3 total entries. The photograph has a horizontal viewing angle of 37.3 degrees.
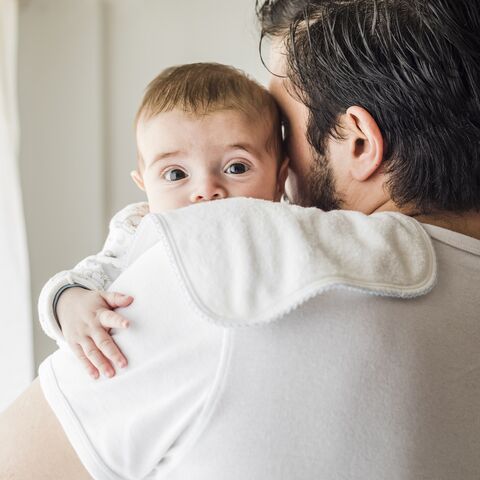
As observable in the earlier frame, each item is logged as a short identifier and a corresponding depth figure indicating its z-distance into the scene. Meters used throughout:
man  0.72
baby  1.25
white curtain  2.22
